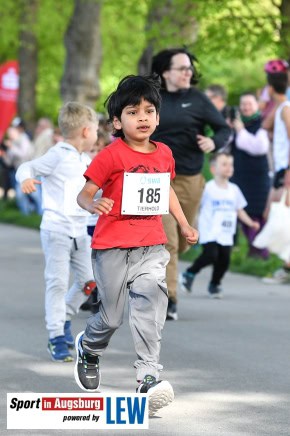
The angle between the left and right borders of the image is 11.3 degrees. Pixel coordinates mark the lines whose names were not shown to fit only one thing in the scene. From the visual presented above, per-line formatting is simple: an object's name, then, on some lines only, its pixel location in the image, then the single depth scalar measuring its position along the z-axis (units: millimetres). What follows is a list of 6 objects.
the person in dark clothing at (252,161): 16203
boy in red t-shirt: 7543
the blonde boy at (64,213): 9211
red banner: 37188
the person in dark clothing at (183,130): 11125
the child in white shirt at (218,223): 12773
